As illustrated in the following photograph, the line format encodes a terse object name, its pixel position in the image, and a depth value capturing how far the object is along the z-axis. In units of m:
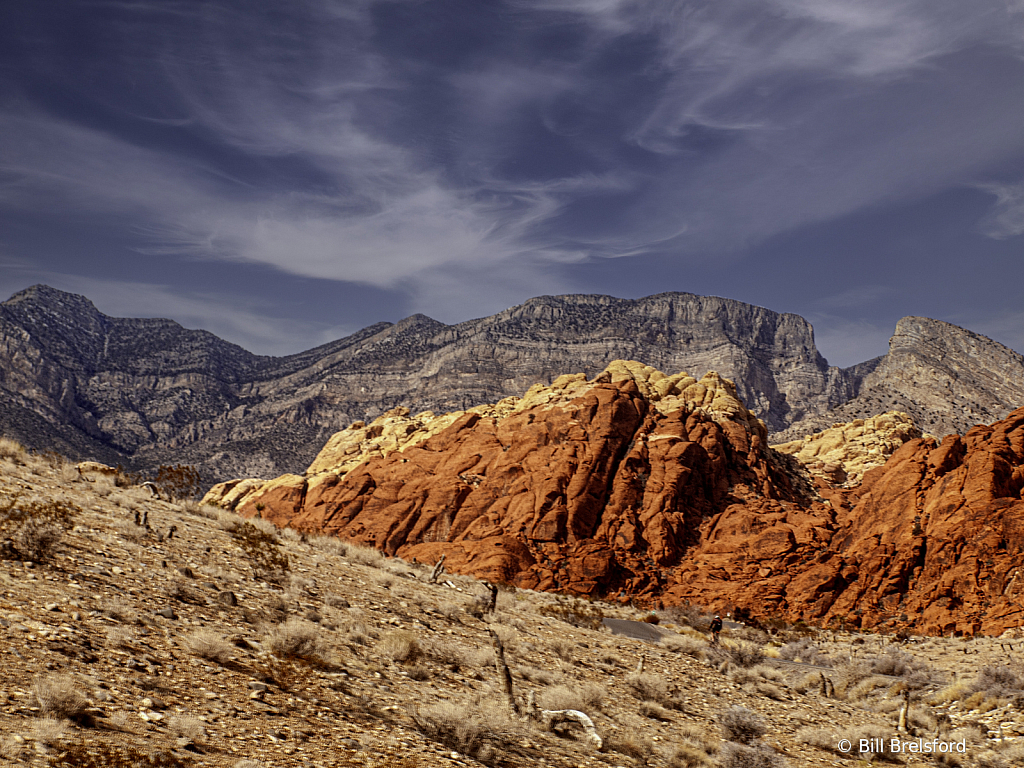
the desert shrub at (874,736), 14.80
